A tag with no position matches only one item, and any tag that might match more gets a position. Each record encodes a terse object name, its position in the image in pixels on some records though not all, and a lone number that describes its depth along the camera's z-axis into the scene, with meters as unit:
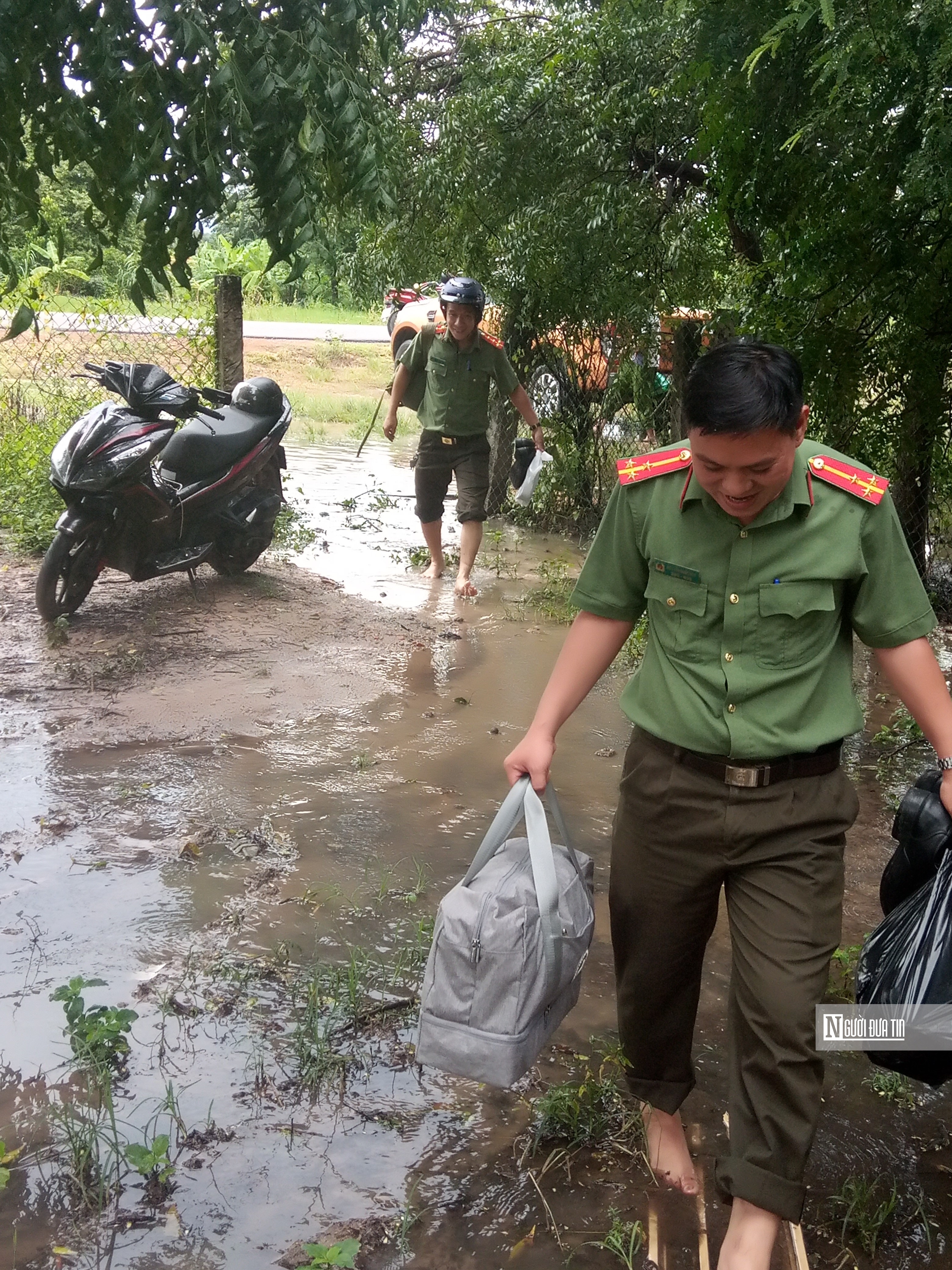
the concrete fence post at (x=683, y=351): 8.03
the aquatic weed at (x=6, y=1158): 2.52
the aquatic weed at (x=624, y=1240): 2.47
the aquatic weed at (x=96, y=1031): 2.86
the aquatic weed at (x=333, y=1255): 2.28
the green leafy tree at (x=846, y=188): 3.28
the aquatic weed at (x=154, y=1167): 2.52
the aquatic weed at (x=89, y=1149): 2.54
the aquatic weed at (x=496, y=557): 8.48
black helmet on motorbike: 7.24
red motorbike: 10.44
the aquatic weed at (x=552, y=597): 7.32
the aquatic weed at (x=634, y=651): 6.37
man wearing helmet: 7.72
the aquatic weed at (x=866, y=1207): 2.56
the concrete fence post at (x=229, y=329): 8.31
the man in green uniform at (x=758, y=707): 2.31
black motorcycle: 6.19
